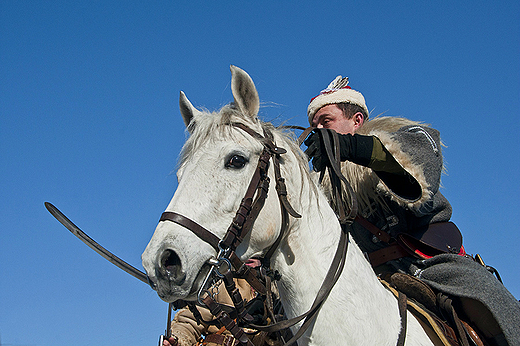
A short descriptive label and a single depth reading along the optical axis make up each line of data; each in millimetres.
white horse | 2088
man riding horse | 2703
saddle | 2592
